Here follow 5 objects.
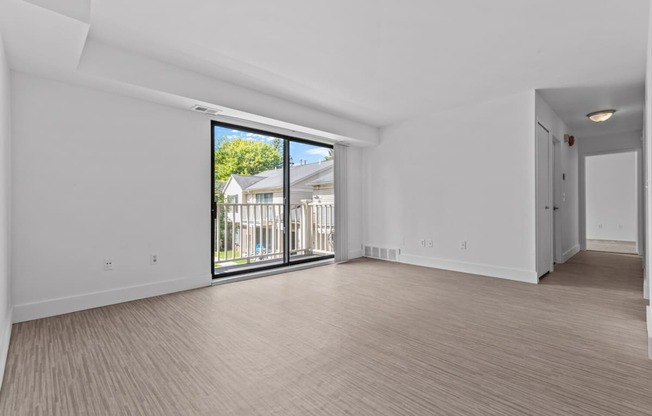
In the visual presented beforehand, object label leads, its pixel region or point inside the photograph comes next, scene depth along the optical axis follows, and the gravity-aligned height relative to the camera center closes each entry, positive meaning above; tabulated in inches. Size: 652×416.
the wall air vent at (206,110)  137.7 +45.7
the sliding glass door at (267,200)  172.1 +5.5
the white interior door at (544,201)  156.3 +1.6
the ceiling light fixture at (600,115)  180.1 +52.3
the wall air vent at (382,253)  213.7 -33.7
